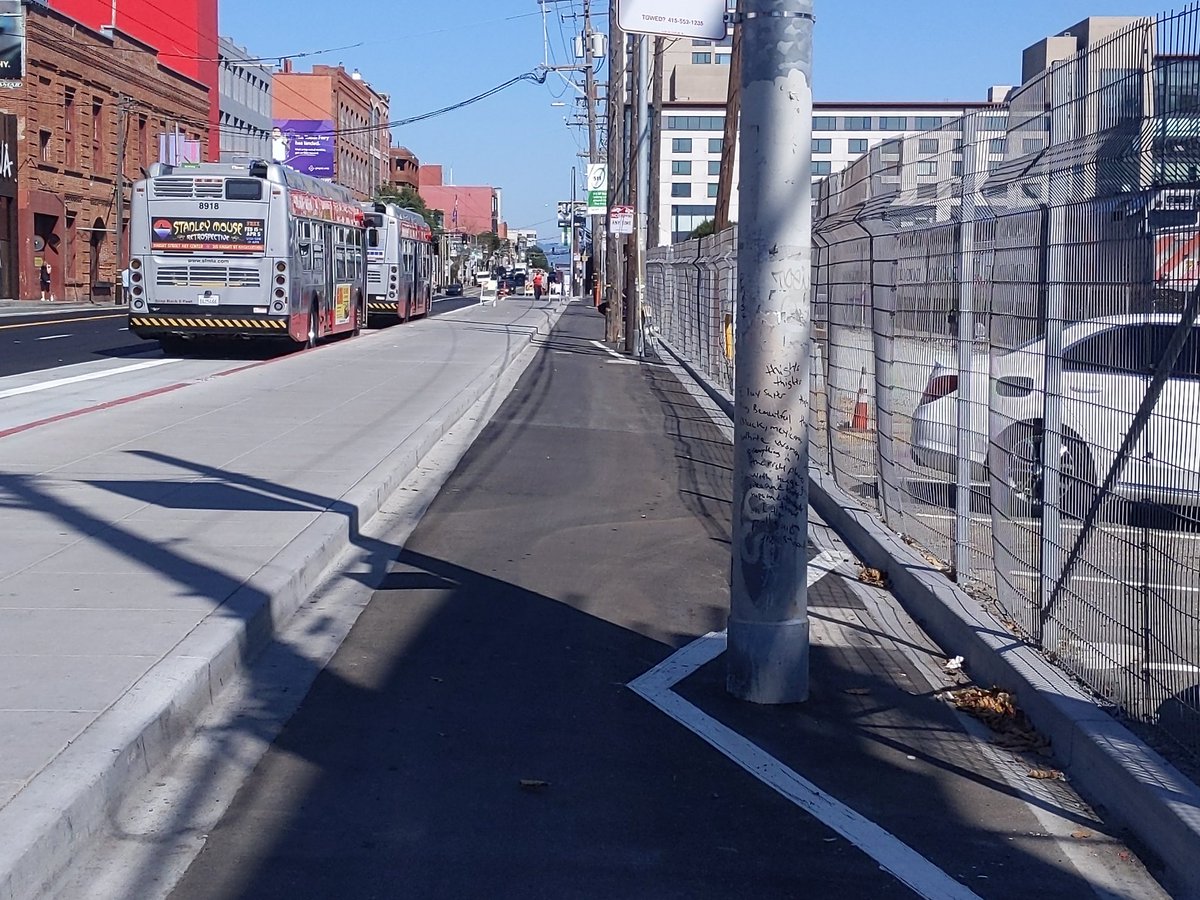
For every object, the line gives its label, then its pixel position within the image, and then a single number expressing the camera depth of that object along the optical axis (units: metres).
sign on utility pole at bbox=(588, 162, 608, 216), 45.09
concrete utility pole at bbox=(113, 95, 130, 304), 61.03
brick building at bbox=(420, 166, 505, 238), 185.50
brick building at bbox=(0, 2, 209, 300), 55.47
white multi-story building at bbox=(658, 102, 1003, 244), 112.31
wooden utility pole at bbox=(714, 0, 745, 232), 21.41
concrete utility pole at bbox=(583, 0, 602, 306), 43.56
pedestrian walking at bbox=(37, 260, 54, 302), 58.19
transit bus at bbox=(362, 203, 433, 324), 40.53
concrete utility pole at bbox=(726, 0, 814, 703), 6.04
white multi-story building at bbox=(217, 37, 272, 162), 81.56
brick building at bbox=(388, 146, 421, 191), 137.25
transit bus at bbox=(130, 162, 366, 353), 24.47
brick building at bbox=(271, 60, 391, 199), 103.25
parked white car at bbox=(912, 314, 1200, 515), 5.10
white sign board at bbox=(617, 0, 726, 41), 6.29
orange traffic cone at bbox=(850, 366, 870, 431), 10.74
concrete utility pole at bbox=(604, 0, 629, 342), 32.75
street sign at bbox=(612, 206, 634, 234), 29.50
